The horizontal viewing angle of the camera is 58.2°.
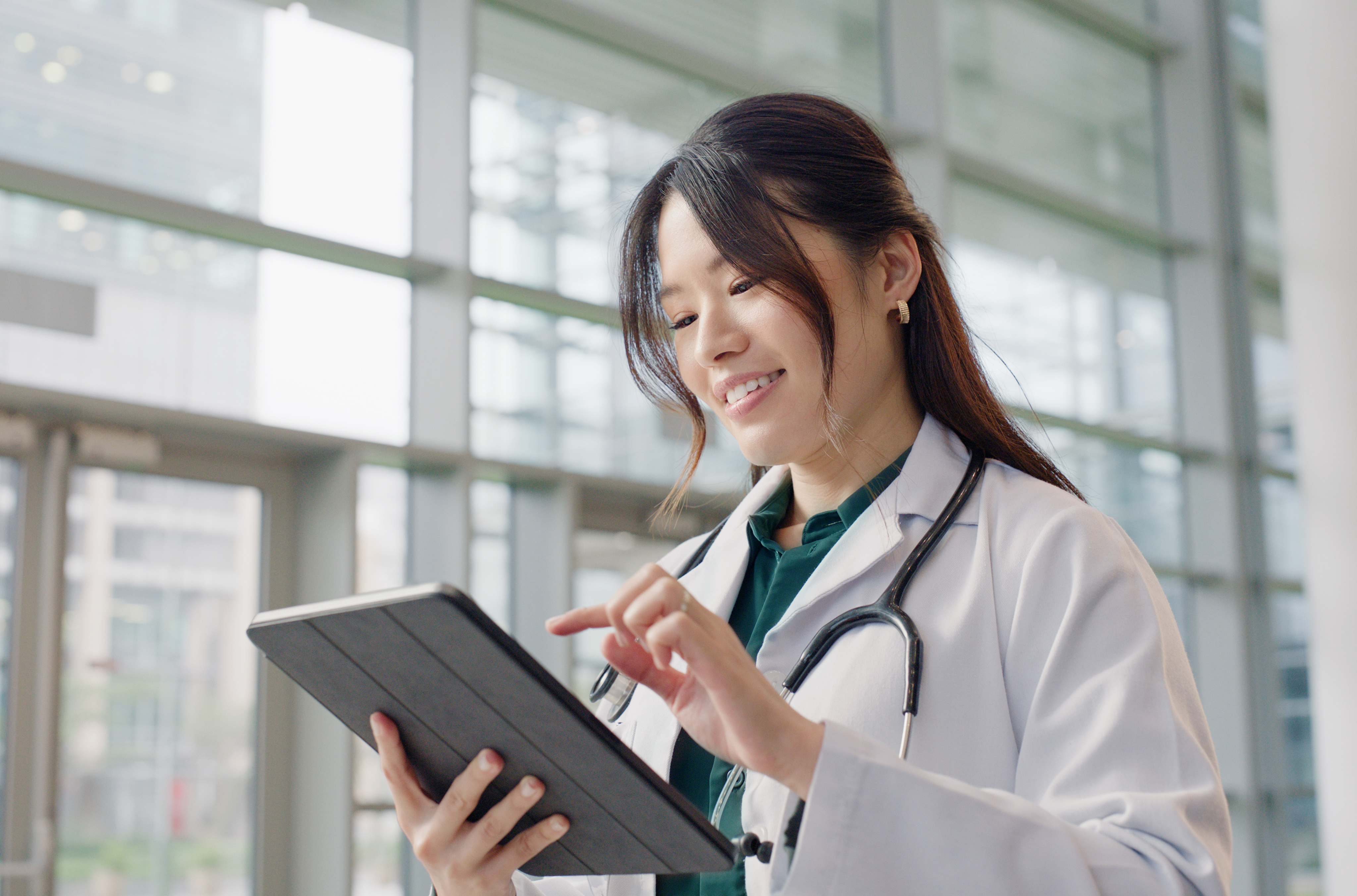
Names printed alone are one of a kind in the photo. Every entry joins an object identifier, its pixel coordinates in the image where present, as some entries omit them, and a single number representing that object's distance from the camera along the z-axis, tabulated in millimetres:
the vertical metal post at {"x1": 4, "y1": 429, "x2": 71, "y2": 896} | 3004
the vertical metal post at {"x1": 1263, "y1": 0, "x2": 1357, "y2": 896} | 4762
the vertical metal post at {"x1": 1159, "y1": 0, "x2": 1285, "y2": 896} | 6016
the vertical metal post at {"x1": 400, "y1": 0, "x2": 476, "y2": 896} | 3820
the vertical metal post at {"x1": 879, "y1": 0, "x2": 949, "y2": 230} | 5137
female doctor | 817
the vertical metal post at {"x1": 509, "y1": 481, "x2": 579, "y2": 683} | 4039
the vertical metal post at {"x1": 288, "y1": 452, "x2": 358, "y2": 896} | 3447
